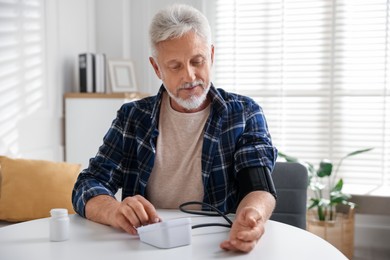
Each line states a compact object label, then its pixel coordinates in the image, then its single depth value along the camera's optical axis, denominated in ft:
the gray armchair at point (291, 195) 5.88
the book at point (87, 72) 10.83
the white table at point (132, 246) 3.68
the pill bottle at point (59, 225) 4.02
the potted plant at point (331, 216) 9.95
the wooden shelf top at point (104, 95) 10.52
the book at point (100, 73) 10.93
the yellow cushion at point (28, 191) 8.02
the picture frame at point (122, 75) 11.28
